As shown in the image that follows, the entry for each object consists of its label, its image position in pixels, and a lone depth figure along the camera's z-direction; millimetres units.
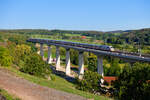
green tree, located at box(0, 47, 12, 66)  39656
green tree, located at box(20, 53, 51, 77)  39031
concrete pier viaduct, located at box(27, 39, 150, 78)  36116
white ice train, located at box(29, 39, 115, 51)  52094
